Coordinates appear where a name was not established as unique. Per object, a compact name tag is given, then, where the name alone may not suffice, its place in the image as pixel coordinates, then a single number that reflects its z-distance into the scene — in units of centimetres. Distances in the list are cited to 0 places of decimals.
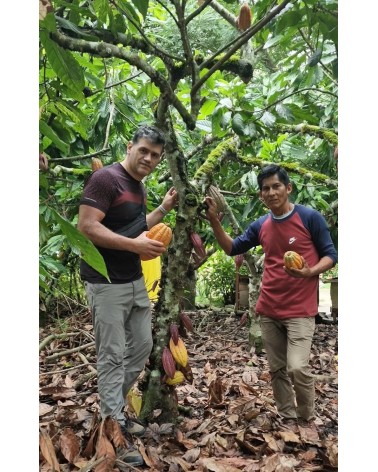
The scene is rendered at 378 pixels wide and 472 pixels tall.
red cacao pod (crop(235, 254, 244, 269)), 360
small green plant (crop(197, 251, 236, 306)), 690
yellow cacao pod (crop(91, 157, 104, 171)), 275
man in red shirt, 220
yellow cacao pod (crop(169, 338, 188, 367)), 212
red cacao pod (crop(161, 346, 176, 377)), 207
